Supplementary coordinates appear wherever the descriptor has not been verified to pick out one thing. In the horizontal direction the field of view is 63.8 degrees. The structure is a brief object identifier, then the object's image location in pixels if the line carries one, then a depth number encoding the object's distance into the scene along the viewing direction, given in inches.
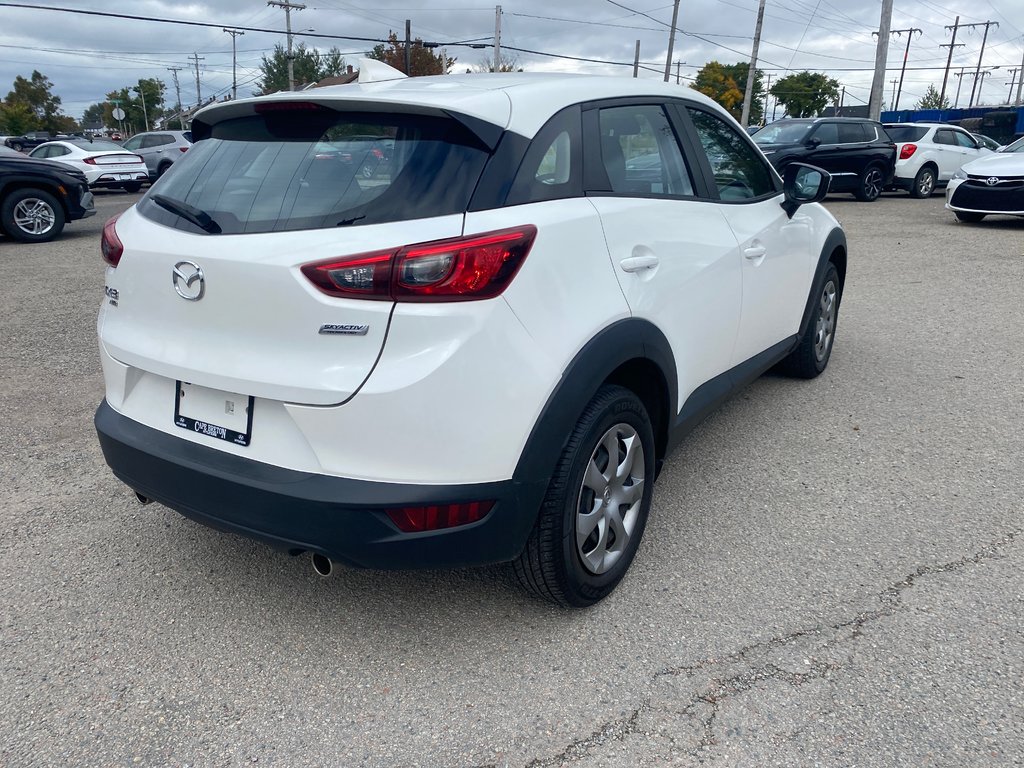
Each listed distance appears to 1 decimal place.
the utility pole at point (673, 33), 1730.1
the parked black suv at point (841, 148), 601.9
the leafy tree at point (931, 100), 3467.5
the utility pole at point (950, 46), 3048.7
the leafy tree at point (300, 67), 2822.3
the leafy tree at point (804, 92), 3253.0
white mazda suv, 84.1
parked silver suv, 836.6
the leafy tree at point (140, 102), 3946.9
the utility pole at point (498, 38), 1754.9
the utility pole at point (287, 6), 2135.3
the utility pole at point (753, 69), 1476.4
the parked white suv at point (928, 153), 685.9
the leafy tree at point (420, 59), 2197.3
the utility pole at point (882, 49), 961.5
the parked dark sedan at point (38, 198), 426.9
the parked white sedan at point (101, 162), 722.8
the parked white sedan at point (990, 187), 478.3
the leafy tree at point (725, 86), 2706.7
